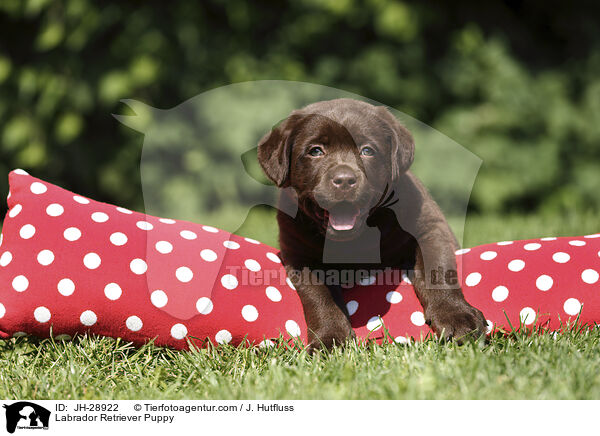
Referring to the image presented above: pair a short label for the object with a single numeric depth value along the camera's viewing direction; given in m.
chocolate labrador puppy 2.26
